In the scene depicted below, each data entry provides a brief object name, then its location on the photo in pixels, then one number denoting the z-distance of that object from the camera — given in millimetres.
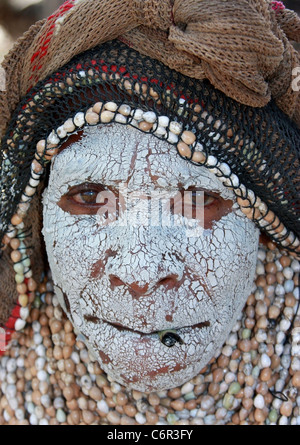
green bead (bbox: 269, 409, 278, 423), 502
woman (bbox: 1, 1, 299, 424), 438
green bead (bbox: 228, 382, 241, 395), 506
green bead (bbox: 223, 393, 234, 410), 506
